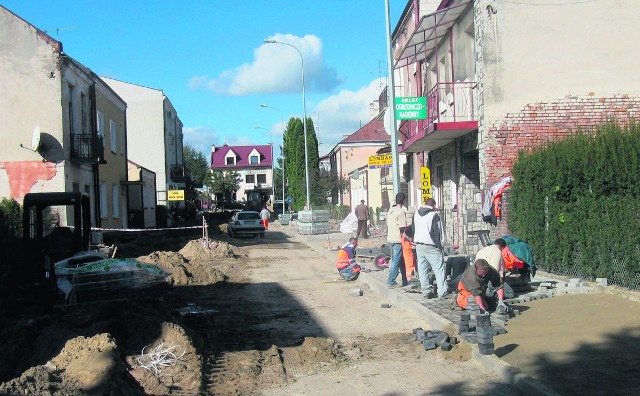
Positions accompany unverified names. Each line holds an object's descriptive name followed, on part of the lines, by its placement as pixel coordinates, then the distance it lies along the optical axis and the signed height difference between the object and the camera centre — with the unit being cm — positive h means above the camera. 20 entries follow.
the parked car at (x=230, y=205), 7569 +102
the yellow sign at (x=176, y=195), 3959 +129
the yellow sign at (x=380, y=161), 1901 +137
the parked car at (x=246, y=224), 3559 -60
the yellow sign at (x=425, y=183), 1992 +70
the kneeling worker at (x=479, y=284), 870 -110
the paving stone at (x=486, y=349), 719 -160
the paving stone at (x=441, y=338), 798 -164
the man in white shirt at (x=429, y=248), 1113 -72
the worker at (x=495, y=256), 965 -79
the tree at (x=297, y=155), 6347 +560
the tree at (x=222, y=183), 9169 +450
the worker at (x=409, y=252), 1280 -90
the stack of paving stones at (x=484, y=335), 717 -144
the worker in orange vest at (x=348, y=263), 1552 -130
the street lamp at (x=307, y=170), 3462 +253
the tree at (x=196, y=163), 9456 +768
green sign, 1598 +241
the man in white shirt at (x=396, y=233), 1275 -51
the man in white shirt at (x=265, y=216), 4181 -23
